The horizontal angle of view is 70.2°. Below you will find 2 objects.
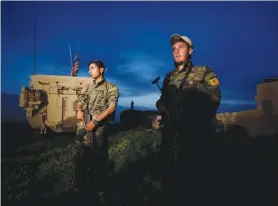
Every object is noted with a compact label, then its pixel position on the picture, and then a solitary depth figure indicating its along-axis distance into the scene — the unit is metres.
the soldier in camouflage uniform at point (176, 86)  1.83
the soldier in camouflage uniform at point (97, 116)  1.98
